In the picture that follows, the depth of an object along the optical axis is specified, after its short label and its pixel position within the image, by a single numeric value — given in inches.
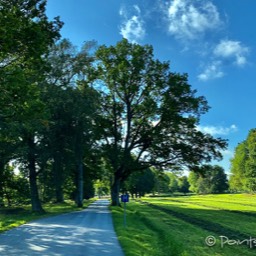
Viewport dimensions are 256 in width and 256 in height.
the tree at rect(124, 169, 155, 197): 3087.1
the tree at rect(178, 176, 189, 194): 4820.0
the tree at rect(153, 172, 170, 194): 3480.9
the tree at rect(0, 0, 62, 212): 412.0
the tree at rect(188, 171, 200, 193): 4396.6
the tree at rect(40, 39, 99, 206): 932.4
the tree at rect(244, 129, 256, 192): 2503.5
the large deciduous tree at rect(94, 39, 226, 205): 1189.1
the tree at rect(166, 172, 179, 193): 4760.7
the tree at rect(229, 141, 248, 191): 2940.2
